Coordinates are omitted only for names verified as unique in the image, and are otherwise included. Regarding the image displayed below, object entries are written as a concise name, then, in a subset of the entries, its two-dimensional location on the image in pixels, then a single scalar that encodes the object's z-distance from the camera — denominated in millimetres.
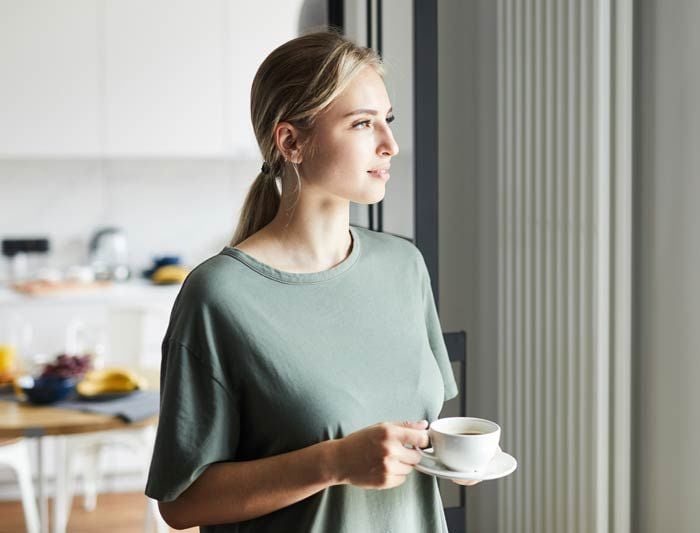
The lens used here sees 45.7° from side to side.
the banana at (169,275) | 4355
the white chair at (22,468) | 3240
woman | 1113
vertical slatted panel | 1732
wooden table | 2406
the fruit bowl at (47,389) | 2598
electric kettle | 4566
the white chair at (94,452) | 3246
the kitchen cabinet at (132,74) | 4285
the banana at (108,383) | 2664
